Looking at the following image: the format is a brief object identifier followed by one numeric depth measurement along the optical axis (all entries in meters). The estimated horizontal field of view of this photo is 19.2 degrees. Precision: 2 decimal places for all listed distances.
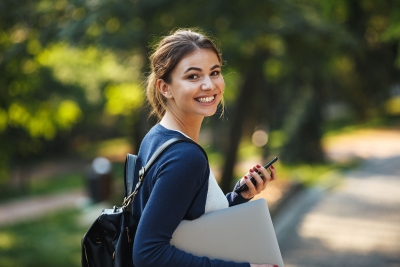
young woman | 3.20
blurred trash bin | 20.27
